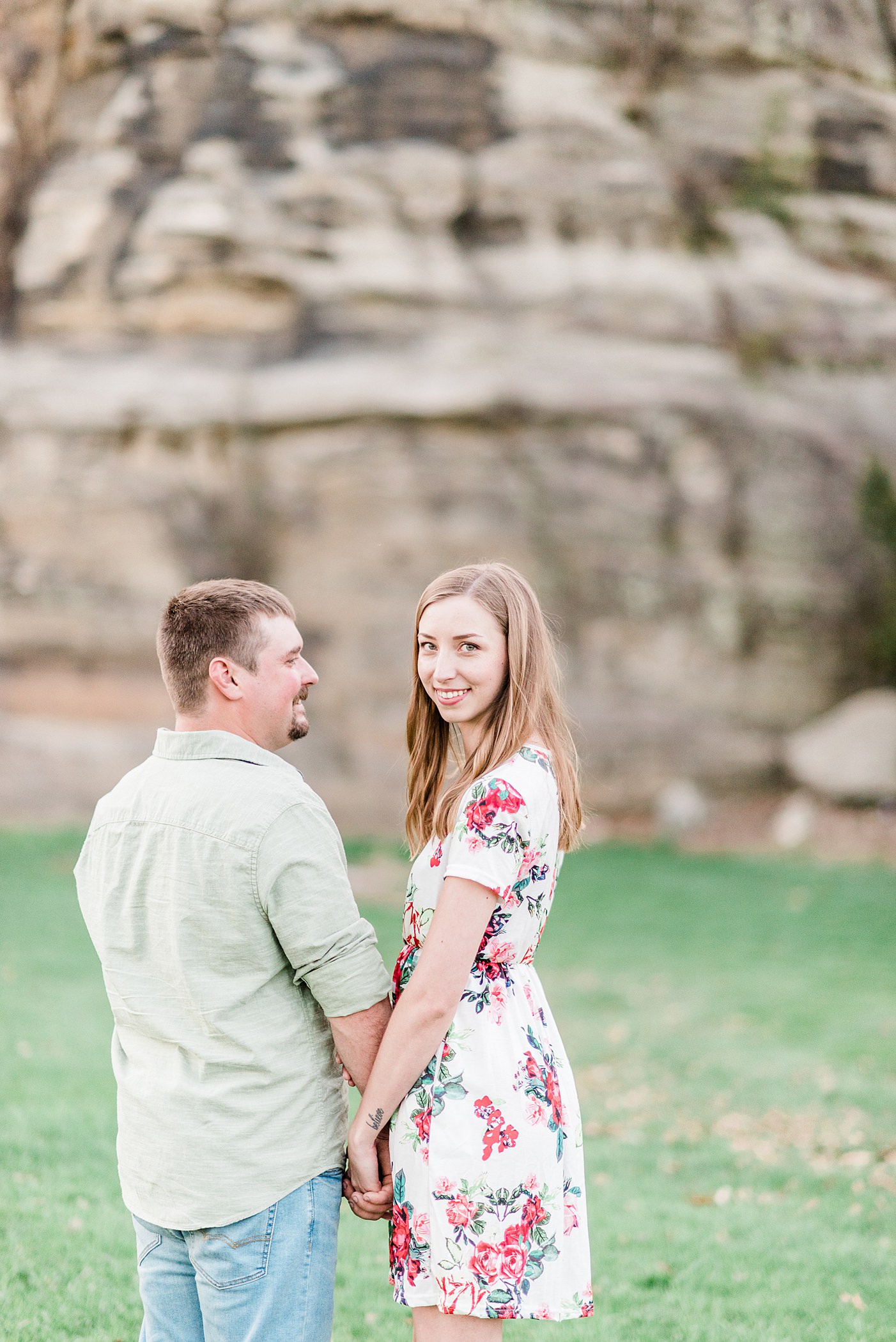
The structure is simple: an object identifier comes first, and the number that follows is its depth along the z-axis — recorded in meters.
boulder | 14.59
